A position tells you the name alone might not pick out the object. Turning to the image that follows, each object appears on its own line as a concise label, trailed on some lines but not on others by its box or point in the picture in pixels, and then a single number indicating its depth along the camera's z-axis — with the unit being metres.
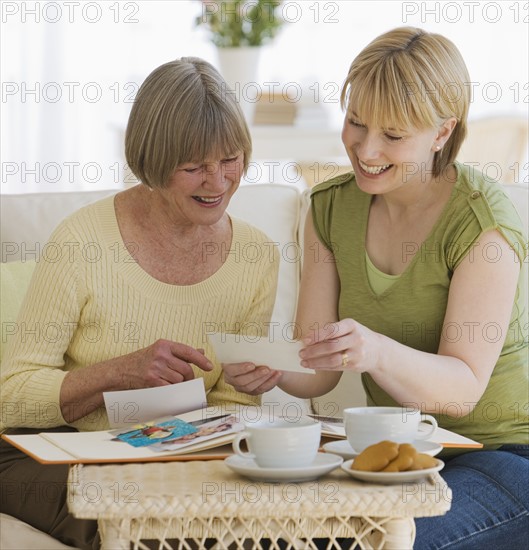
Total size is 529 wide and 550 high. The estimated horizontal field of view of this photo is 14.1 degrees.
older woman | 2.84
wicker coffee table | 2.35
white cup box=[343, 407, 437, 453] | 2.47
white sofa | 3.24
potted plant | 5.37
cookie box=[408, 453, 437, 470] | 2.40
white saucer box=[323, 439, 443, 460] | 2.48
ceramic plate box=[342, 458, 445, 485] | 2.39
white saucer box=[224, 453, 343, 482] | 2.39
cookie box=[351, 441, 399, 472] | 2.40
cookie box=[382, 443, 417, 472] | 2.40
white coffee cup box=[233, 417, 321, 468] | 2.40
